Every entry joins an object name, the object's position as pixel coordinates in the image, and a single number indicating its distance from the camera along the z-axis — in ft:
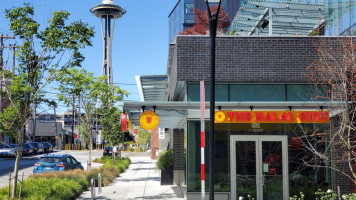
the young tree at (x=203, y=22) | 85.97
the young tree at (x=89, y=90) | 85.18
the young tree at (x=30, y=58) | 45.85
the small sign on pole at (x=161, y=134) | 120.89
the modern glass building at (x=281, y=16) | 69.15
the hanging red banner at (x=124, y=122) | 53.09
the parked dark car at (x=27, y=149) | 174.07
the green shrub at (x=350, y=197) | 37.31
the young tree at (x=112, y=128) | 107.86
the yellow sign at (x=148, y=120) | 47.57
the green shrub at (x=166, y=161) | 73.63
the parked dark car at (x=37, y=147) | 188.61
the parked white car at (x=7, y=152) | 159.02
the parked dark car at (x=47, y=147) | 207.33
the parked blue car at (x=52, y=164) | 79.82
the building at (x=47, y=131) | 307.99
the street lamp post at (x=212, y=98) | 33.16
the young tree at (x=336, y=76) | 49.34
